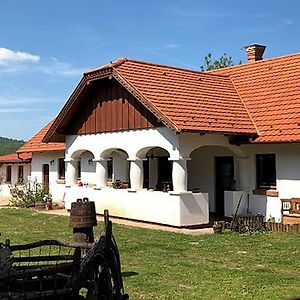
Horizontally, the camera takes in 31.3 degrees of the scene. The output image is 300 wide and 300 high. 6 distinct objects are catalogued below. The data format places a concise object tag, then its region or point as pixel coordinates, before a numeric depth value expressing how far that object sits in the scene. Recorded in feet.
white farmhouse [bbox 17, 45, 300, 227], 52.80
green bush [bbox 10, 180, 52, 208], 84.43
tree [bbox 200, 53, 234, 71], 177.27
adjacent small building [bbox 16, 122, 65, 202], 88.28
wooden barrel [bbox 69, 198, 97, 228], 26.89
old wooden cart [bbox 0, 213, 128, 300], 16.31
